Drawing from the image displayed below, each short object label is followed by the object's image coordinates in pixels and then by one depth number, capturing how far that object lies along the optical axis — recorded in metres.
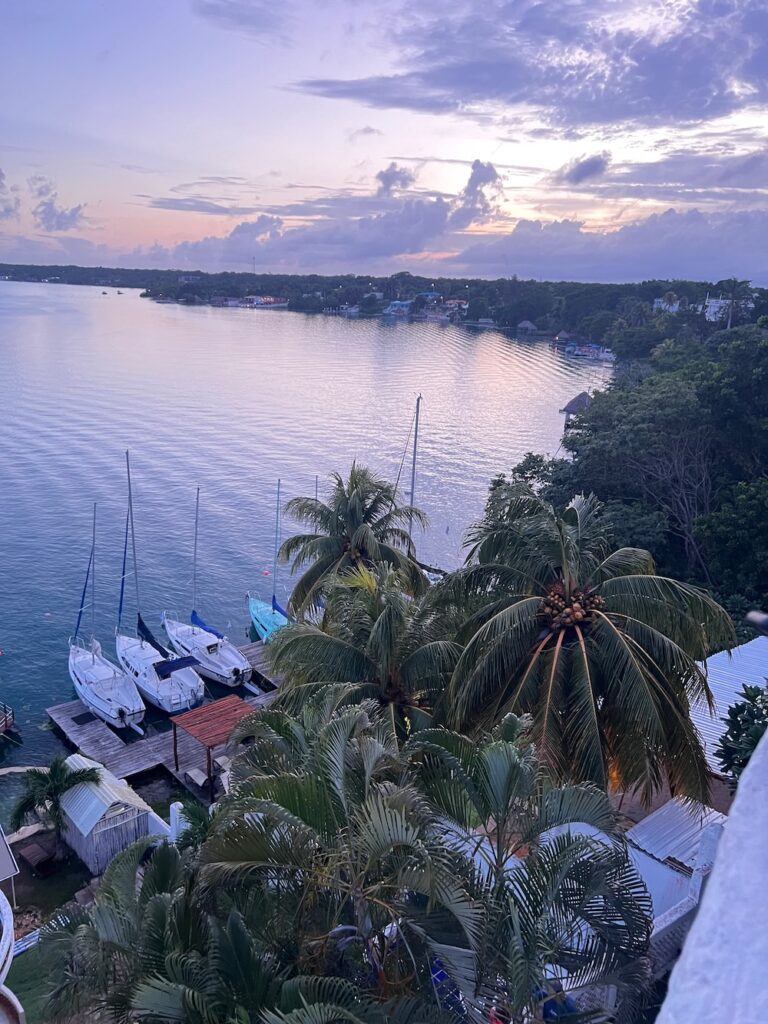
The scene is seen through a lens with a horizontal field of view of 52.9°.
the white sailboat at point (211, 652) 27.23
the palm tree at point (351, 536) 19.75
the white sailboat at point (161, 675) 25.69
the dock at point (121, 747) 21.16
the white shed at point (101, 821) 16.39
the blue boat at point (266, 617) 31.05
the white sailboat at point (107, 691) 24.41
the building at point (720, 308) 87.44
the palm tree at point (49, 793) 16.67
